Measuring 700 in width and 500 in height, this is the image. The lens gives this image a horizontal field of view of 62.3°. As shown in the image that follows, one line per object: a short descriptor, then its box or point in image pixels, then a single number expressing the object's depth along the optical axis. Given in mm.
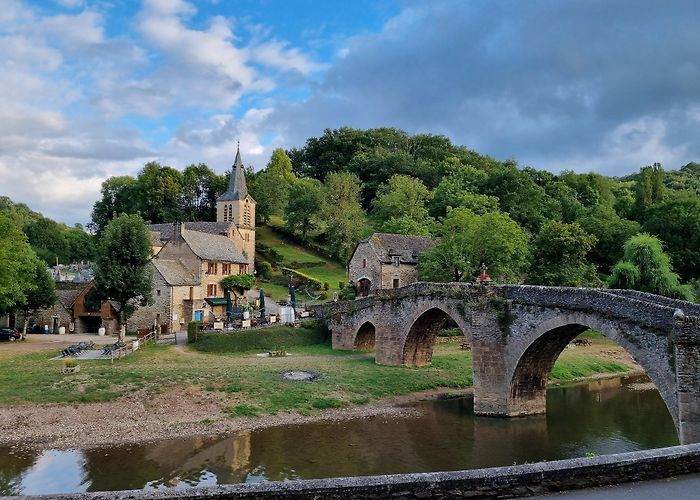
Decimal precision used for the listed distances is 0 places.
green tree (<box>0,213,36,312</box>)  37719
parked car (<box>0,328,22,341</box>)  40450
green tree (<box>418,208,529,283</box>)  43125
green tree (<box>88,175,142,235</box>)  82625
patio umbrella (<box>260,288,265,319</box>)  47438
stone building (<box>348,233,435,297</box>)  49844
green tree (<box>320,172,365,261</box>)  68438
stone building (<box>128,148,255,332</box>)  44750
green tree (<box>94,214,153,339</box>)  36938
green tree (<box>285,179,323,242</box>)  73875
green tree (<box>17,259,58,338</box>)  41653
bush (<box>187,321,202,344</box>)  38812
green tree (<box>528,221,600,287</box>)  45812
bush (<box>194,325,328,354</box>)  38531
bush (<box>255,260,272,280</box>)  66500
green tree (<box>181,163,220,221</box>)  82312
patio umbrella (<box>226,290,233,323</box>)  44844
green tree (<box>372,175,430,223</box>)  64188
